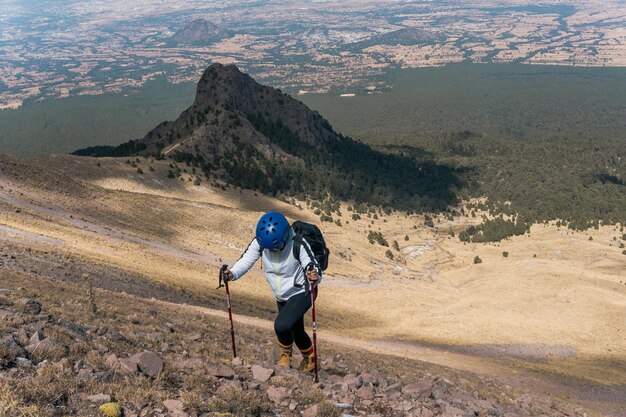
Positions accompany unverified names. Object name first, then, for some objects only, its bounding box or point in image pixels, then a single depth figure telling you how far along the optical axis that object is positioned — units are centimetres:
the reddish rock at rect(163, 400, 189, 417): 682
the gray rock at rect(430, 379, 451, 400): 1062
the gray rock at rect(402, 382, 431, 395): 1044
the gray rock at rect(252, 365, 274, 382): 915
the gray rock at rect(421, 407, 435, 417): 904
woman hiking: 907
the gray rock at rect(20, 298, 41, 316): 1050
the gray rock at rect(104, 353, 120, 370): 812
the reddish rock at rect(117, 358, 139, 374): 807
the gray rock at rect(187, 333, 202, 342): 1213
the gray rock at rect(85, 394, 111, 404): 672
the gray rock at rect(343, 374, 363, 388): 990
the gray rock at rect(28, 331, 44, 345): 819
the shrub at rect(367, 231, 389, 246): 5827
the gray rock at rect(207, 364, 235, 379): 877
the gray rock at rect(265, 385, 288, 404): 830
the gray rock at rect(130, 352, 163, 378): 823
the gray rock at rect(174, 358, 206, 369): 896
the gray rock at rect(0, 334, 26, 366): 741
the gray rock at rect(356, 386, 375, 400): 934
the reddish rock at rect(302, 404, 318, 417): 793
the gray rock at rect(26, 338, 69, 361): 786
